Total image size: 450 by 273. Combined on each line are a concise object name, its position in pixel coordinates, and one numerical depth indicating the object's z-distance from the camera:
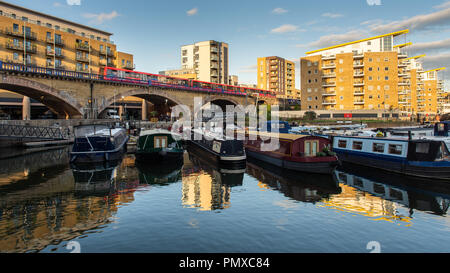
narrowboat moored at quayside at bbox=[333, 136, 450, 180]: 19.08
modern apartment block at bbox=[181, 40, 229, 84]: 94.69
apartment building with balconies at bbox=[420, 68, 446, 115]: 115.45
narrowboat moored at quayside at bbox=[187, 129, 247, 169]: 23.12
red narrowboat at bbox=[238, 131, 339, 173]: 20.27
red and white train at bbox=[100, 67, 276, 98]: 49.38
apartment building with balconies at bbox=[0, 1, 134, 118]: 52.94
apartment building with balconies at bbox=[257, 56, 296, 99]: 121.19
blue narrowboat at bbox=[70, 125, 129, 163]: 23.80
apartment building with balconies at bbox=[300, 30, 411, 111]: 64.31
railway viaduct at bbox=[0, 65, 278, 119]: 38.16
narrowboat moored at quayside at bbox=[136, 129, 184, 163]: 24.86
